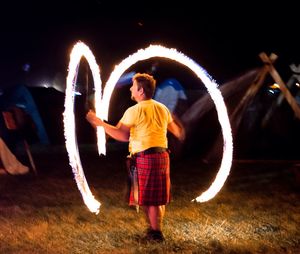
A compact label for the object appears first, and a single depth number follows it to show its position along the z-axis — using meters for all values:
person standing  4.78
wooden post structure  9.05
